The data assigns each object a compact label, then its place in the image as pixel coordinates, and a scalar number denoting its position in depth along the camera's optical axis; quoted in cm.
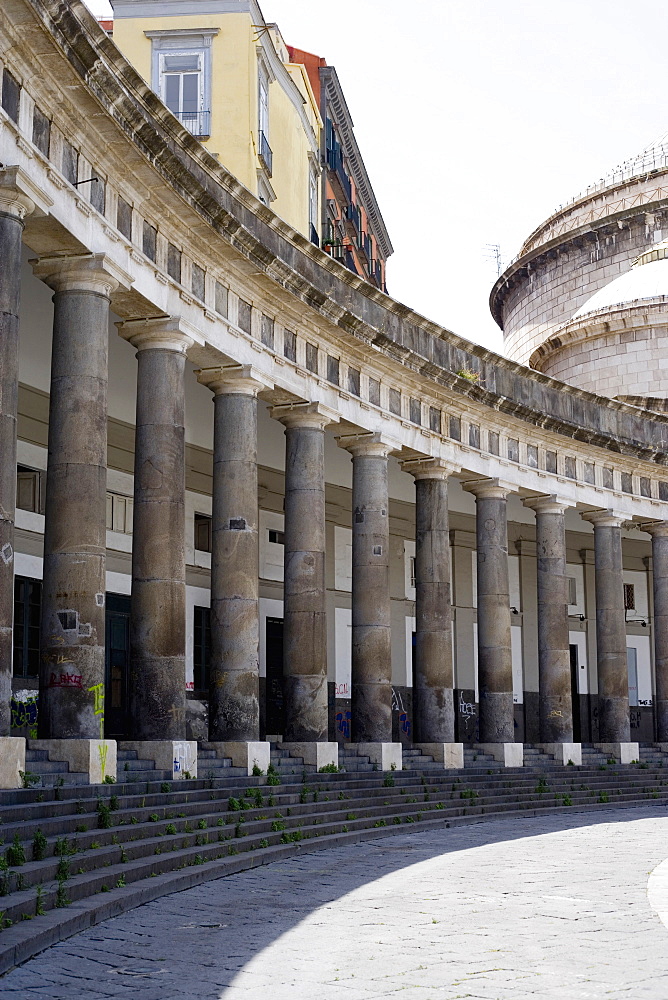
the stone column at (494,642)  3002
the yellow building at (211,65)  3428
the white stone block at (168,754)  1830
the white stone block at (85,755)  1580
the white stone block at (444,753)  2741
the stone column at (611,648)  3347
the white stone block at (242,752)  2080
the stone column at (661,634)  3481
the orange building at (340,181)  4709
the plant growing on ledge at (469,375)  2952
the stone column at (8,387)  1427
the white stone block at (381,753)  2509
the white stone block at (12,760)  1380
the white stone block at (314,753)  2294
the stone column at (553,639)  3186
